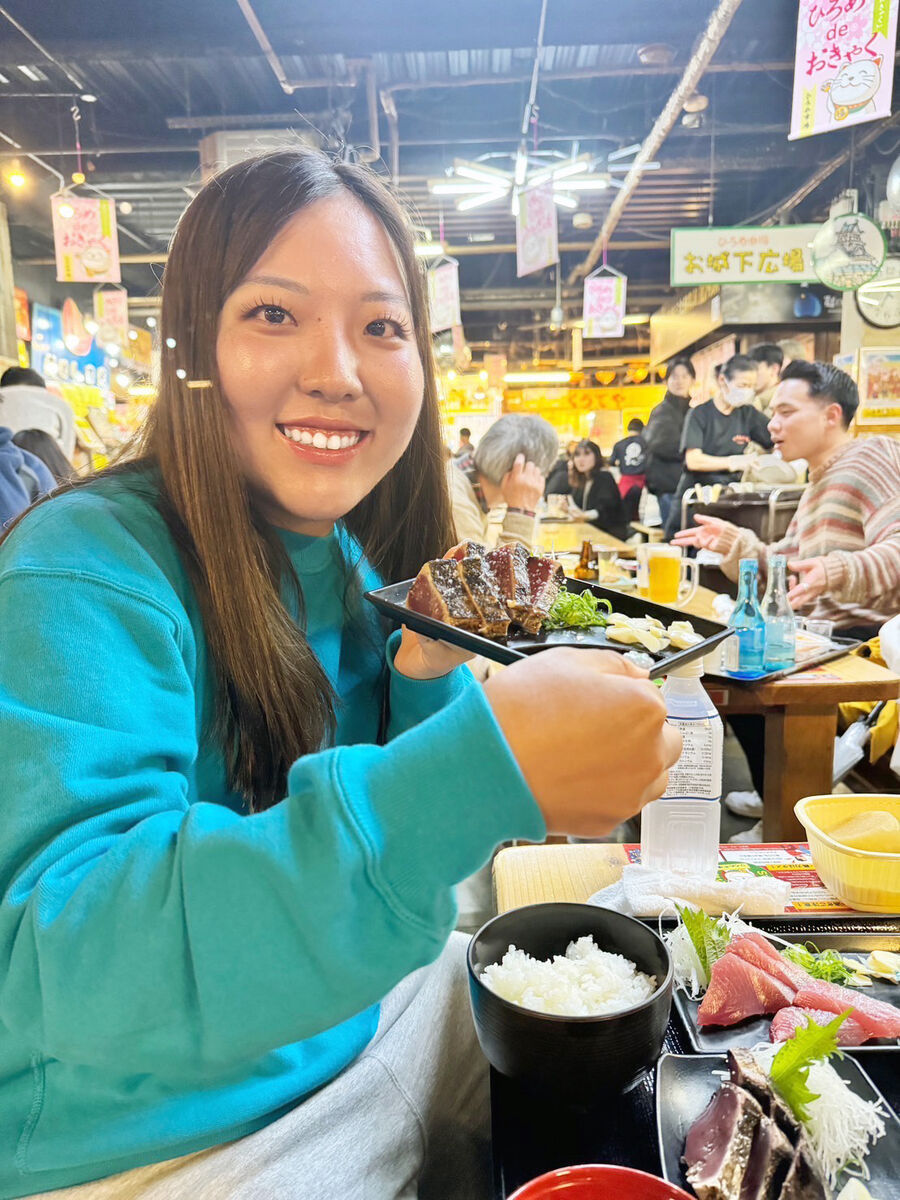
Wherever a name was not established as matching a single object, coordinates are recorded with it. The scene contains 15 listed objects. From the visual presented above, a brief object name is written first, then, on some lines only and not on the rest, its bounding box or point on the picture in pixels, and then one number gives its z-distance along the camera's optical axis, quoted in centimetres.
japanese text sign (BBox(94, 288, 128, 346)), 934
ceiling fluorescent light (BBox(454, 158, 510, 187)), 739
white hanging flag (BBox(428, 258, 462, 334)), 775
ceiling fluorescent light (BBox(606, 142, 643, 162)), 794
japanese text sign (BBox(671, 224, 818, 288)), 688
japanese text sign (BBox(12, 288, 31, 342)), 1070
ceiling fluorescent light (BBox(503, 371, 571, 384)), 1958
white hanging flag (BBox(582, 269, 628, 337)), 891
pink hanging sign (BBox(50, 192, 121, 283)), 675
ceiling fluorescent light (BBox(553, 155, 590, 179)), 707
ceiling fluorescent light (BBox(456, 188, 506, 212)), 777
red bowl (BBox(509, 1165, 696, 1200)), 65
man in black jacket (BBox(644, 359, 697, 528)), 809
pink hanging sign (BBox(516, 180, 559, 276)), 695
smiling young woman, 62
